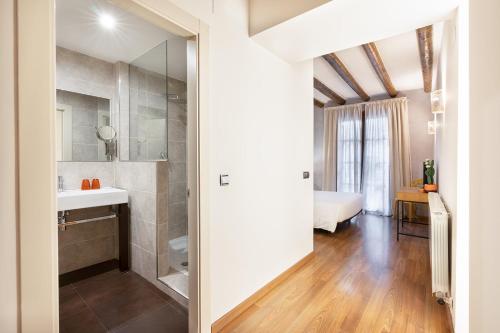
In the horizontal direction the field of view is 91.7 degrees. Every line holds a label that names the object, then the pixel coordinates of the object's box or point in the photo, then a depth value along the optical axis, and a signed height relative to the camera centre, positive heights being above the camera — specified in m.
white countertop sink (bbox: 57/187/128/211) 2.09 -0.31
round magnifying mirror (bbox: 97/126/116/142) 2.66 +0.35
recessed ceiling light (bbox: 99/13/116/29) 1.96 +1.20
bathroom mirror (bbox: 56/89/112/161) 2.46 +0.41
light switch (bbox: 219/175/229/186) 1.73 -0.11
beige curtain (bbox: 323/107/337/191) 5.88 +0.34
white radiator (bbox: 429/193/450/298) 1.88 -0.72
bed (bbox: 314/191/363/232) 3.76 -0.75
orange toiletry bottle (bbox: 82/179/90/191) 2.55 -0.21
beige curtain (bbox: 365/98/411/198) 5.00 +0.42
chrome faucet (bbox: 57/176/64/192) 2.43 -0.19
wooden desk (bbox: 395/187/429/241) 3.36 -0.47
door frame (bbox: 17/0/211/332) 0.89 +0.00
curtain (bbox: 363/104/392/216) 5.20 +0.03
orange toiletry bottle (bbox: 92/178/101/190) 2.62 -0.21
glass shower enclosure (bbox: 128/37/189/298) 2.54 +0.51
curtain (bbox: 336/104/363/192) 5.54 +0.38
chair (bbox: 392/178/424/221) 4.77 -0.88
